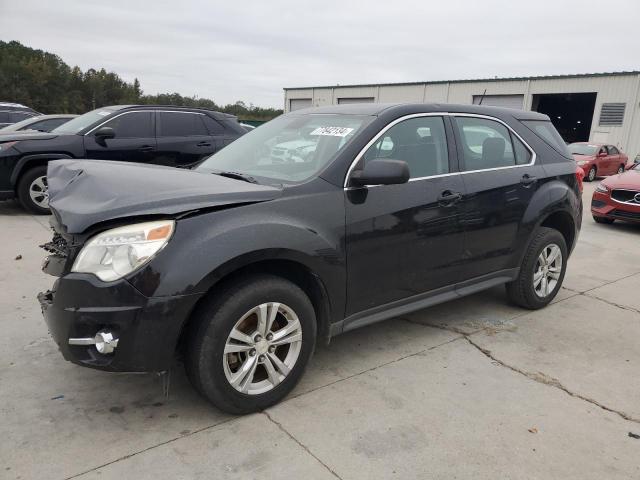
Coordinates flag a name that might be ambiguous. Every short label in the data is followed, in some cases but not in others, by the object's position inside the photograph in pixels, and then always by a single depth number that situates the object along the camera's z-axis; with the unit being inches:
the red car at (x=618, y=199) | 351.9
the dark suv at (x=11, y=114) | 615.6
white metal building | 1080.8
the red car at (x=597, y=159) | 738.2
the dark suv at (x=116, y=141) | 301.3
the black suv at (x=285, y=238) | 96.7
